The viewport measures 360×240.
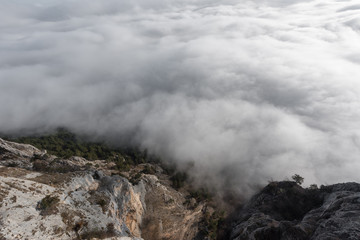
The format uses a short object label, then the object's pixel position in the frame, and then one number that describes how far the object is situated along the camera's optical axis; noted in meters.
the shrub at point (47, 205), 37.88
